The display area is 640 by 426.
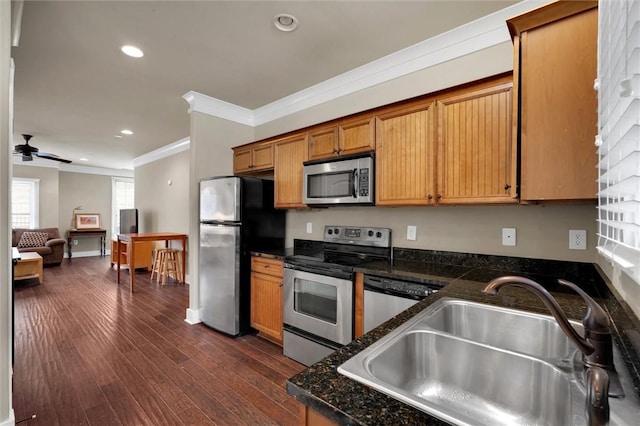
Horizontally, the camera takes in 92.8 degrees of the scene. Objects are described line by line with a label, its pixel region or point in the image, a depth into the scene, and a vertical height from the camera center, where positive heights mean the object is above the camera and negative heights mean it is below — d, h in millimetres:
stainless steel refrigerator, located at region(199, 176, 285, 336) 3082 -296
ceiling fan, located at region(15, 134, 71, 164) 4832 +975
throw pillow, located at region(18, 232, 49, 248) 6762 -614
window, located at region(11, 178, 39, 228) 7465 +226
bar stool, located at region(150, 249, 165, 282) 5500 -916
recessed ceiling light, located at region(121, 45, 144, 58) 2518 +1364
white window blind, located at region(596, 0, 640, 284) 690 +233
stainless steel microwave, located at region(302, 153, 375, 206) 2396 +268
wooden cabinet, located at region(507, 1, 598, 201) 1350 +533
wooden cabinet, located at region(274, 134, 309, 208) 2928 +429
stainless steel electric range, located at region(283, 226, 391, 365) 2277 -644
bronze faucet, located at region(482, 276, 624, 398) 728 -296
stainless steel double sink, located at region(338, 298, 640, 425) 764 -465
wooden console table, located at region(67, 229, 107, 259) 8094 -584
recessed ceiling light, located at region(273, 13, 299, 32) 2119 +1365
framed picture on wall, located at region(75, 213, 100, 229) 8242 -218
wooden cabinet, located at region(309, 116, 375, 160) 2445 +634
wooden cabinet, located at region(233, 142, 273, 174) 3250 +617
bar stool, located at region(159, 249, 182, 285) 5469 -958
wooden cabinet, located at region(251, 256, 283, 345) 2846 -819
